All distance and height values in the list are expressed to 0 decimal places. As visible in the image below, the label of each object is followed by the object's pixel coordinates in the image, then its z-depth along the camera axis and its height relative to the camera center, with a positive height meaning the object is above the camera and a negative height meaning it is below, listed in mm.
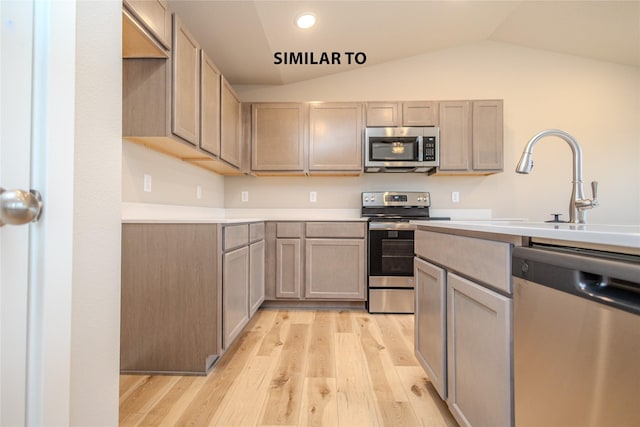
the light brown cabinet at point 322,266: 2842 -462
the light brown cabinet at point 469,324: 869 -375
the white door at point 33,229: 480 -25
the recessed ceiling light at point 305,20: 2375 +1550
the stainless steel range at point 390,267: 2795 -459
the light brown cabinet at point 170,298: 1690 -458
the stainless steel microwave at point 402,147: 2959 +675
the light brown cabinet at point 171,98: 1707 +683
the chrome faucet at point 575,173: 1135 +171
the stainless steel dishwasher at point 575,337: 519 -239
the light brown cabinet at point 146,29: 1426 +919
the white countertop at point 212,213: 1817 +23
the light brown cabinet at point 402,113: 3018 +1023
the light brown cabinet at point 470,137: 2975 +784
